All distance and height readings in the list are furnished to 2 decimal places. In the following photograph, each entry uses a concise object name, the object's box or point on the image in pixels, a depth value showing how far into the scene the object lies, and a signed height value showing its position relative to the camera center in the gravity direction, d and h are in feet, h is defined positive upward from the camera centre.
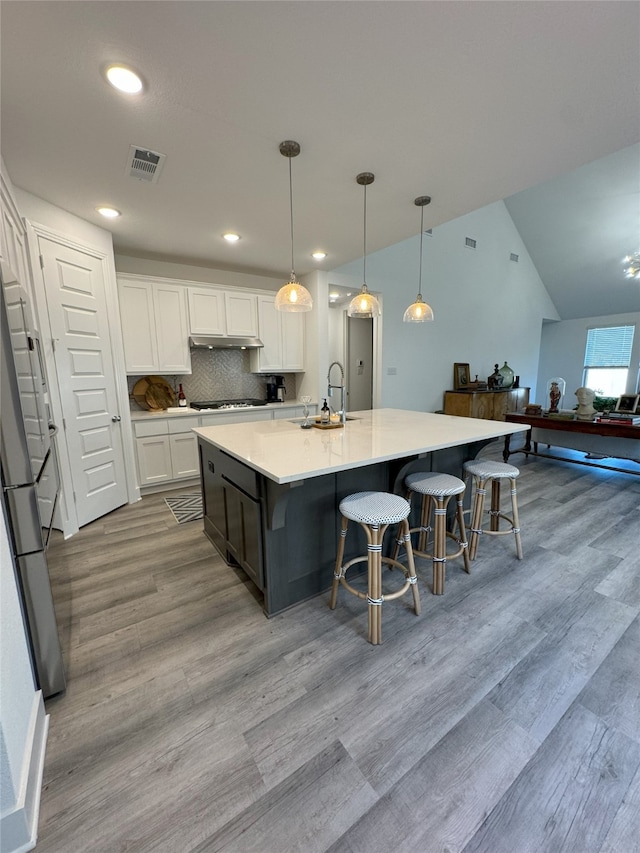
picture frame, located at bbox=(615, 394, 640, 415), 14.49 -1.58
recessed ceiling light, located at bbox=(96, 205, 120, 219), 8.87 +4.16
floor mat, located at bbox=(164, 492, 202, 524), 10.30 -4.42
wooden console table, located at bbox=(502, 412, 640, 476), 12.65 -2.86
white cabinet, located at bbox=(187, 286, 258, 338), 12.80 +2.21
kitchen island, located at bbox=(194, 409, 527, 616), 5.56 -2.18
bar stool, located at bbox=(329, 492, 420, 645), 5.37 -2.58
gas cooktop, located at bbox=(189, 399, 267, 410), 13.58 -1.43
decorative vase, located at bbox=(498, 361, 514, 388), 20.33 -0.44
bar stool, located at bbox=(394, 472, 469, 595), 6.41 -2.47
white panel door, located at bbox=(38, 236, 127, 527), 8.89 -0.10
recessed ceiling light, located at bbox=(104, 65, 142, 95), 4.83 +4.22
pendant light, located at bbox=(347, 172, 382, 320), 8.38 +1.55
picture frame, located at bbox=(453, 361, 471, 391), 20.22 -0.51
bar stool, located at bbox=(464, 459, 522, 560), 7.46 -2.49
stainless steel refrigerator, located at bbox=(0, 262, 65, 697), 3.95 -1.44
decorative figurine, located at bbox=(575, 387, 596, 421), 13.83 -1.55
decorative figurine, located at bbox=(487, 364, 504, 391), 20.18 -0.75
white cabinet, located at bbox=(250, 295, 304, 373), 14.32 +1.24
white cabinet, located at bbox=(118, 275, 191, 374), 11.61 +1.58
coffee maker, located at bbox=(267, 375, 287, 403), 15.29 -1.00
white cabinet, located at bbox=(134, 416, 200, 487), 11.75 -2.86
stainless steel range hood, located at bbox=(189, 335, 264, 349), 12.69 +1.03
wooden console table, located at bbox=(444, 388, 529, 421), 18.72 -2.05
